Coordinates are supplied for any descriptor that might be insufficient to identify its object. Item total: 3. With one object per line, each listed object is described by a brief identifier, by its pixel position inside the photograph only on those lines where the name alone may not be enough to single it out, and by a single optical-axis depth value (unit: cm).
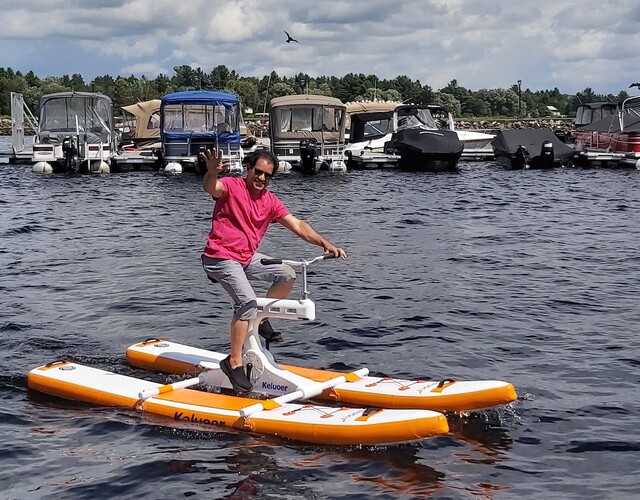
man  818
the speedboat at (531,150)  3947
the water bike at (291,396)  745
